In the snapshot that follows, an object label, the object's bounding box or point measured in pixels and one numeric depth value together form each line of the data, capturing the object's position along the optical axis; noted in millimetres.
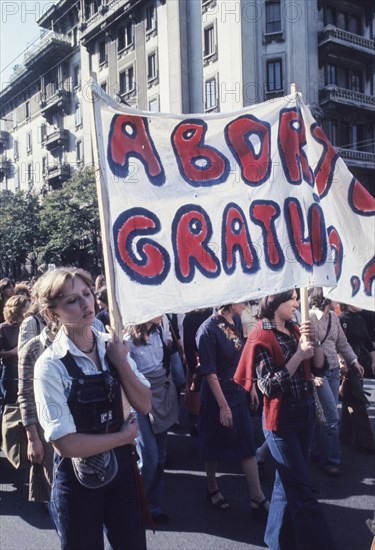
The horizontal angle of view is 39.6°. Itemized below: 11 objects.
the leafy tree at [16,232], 18078
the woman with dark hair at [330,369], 4199
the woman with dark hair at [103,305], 5397
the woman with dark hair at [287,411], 2758
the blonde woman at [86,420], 1967
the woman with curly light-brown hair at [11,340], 4297
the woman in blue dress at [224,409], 3643
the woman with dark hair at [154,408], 3555
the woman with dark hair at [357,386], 4879
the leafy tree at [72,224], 19641
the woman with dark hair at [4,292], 5730
